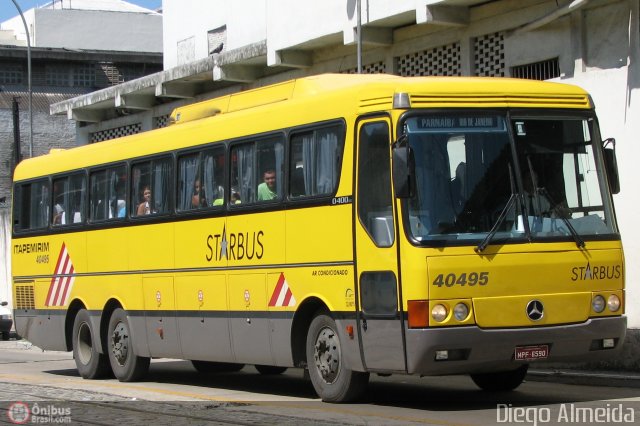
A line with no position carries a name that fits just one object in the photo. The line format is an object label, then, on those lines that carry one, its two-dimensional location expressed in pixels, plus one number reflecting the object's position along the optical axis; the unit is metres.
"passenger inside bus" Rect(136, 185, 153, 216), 16.09
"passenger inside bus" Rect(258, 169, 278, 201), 13.40
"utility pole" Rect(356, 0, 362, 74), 19.00
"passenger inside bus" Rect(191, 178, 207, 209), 14.79
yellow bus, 11.20
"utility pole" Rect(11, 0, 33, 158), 32.73
